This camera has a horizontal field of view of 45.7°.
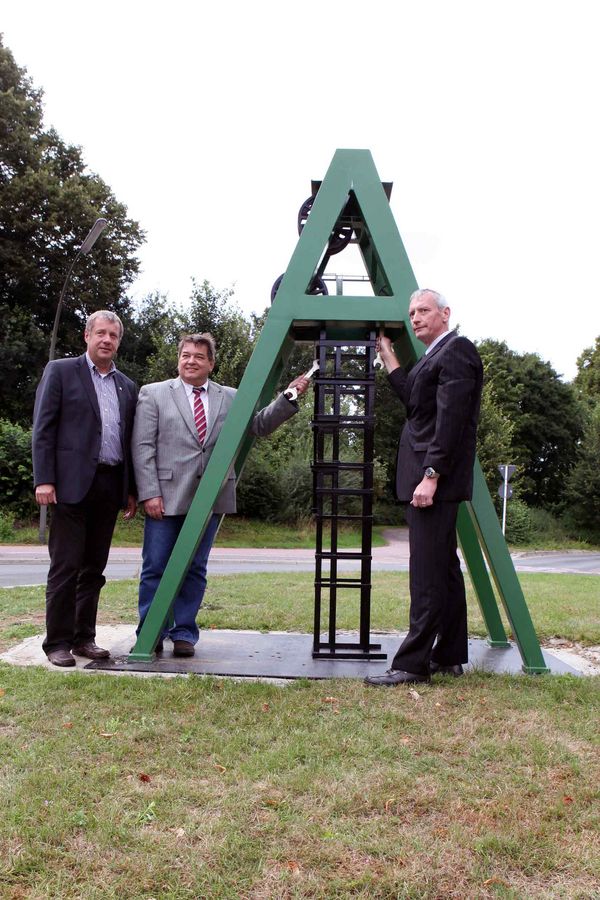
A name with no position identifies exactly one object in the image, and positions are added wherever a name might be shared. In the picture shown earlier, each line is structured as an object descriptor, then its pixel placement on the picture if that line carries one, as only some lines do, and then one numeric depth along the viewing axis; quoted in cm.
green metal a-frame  432
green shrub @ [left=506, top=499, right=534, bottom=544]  2706
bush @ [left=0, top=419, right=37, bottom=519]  1855
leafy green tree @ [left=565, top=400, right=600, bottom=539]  3297
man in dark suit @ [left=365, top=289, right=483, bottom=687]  380
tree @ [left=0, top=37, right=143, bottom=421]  2133
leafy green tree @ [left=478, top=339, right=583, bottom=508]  3775
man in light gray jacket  447
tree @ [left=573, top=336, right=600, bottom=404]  4084
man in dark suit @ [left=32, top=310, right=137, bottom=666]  424
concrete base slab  415
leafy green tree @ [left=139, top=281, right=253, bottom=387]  2012
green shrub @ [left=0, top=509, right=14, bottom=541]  1759
